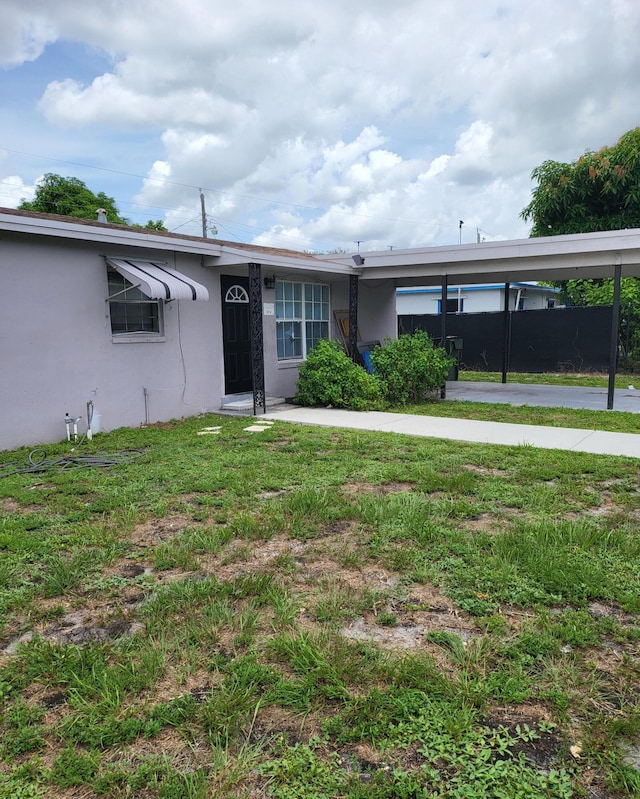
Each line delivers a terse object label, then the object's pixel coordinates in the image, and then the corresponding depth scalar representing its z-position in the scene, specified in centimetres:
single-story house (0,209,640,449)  746
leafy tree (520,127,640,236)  1745
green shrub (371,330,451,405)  1099
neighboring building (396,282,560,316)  2373
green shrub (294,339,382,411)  1059
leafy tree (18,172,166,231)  2645
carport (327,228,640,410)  964
